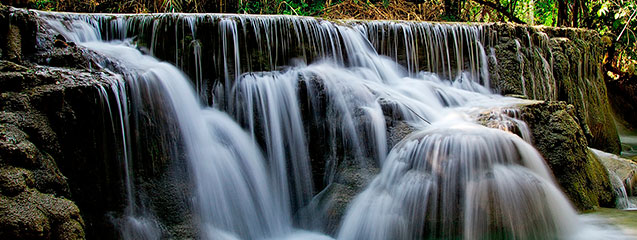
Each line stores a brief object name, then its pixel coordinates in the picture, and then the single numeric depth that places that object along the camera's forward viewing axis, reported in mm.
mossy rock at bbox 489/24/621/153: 7164
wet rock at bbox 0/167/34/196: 2357
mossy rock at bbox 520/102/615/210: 4414
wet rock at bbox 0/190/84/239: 2227
